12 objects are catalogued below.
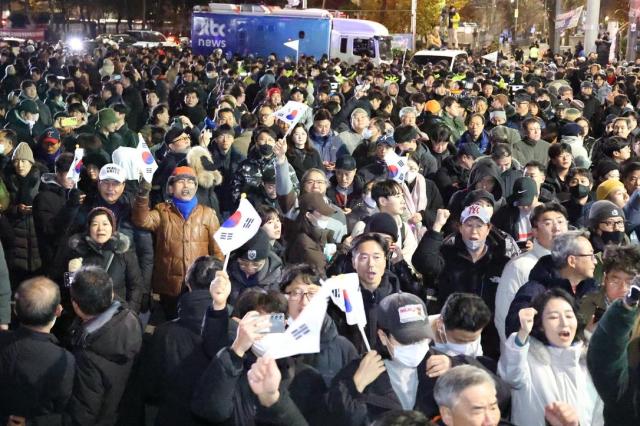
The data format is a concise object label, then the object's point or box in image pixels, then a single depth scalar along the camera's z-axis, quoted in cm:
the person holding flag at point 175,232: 765
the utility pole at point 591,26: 3575
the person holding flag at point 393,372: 438
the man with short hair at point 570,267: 594
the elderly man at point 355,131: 1161
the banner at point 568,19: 3834
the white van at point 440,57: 3286
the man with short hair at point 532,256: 630
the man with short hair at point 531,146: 1144
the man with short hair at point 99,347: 500
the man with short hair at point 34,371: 488
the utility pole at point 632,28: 3731
